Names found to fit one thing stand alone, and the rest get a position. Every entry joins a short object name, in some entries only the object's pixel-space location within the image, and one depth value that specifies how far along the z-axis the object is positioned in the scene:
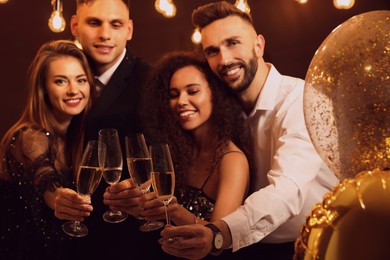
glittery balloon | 1.01
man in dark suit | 2.44
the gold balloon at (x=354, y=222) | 0.88
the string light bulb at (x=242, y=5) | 2.52
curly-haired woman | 2.20
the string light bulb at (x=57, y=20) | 2.74
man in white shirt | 1.79
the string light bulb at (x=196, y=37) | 2.90
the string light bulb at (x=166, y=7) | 2.68
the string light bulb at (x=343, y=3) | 2.63
